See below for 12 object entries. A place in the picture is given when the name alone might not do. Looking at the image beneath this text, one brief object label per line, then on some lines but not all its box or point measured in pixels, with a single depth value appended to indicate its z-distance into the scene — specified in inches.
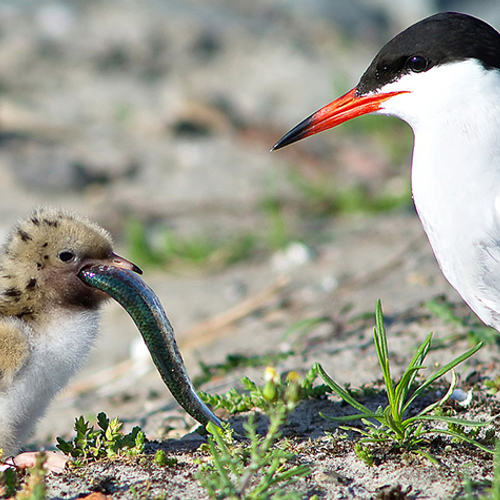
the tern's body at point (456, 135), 208.5
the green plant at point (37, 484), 160.4
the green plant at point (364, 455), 197.5
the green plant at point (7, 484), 187.9
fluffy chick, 216.8
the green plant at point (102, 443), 204.8
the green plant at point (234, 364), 307.1
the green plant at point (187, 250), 468.8
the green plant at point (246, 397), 231.7
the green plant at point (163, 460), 199.6
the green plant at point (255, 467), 169.2
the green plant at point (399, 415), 200.2
